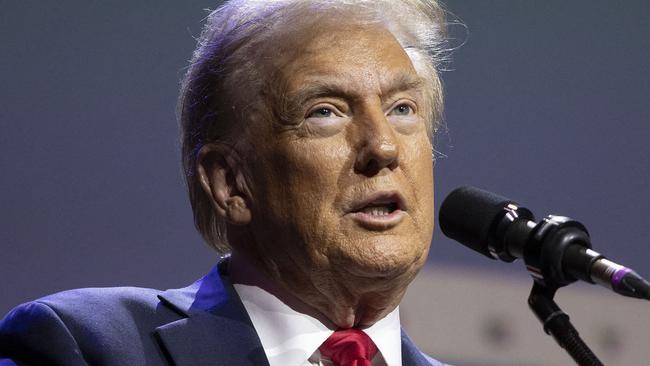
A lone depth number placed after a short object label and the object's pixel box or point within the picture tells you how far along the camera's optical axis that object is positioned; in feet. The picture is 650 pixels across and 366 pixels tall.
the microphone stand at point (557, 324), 7.59
